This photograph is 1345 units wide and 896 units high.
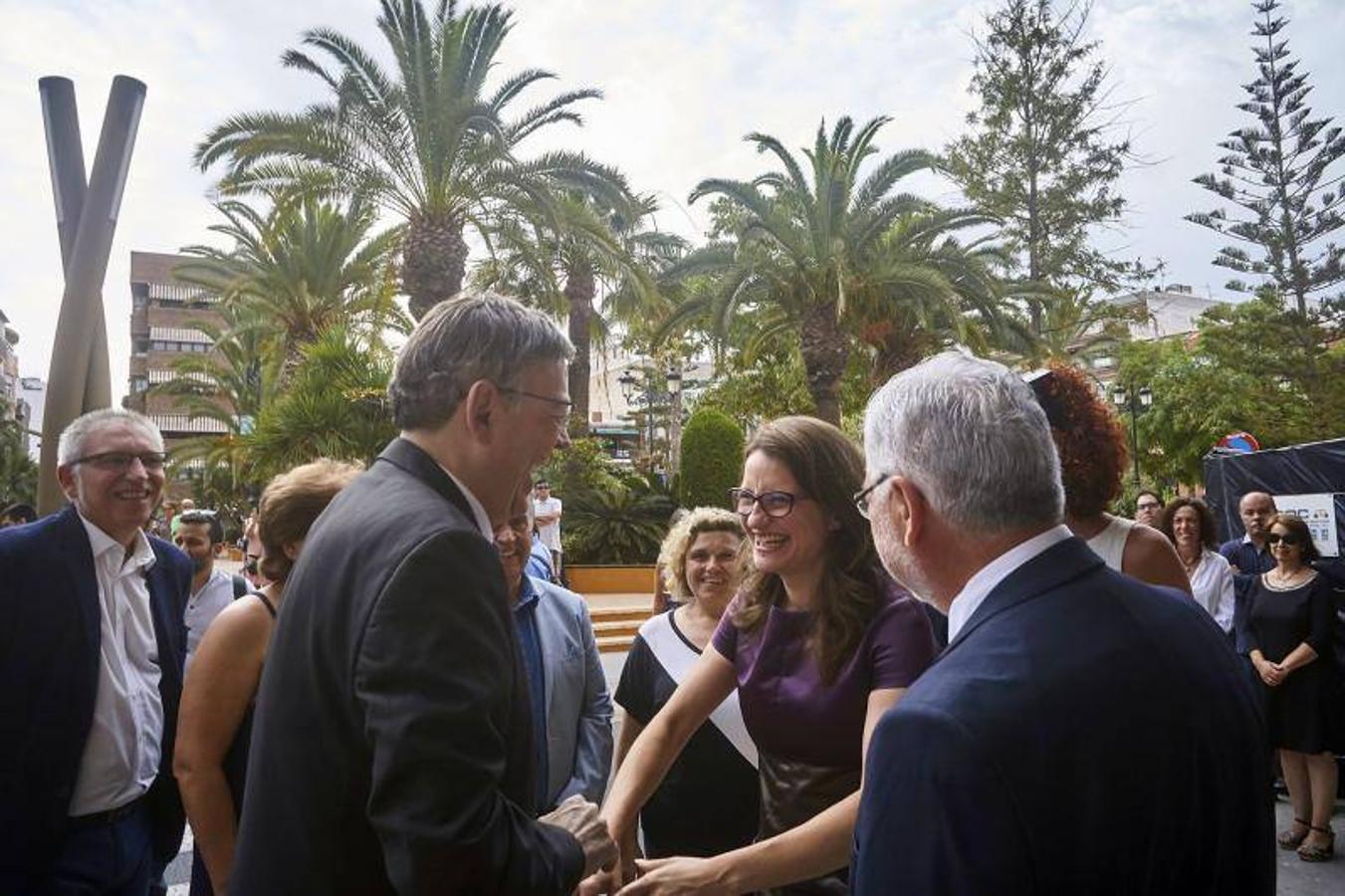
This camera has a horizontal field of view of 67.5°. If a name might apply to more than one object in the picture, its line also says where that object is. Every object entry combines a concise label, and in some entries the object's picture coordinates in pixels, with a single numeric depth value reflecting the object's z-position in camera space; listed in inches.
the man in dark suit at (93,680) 104.6
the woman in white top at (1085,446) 103.0
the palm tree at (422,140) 672.4
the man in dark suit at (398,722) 54.1
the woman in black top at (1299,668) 231.3
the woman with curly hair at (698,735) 120.9
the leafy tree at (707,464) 821.2
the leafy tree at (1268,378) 1130.7
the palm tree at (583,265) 743.1
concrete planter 781.3
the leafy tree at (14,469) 1601.9
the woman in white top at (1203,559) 268.1
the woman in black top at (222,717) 95.2
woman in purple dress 81.7
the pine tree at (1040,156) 1296.8
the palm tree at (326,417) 738.8
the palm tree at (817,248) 804.0
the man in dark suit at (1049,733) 45.0
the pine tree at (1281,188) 1133.1
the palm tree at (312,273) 978.7
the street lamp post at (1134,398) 1048.2
